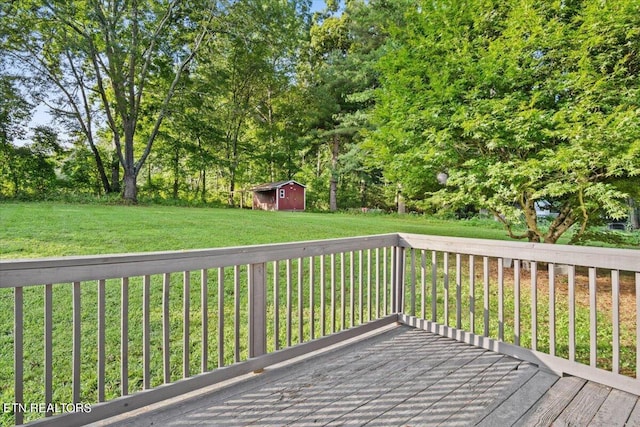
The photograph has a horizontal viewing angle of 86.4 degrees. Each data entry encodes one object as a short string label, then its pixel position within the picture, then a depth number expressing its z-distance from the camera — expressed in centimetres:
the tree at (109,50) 1445
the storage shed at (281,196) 2239
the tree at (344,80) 1430
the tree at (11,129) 1566
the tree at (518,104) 383
